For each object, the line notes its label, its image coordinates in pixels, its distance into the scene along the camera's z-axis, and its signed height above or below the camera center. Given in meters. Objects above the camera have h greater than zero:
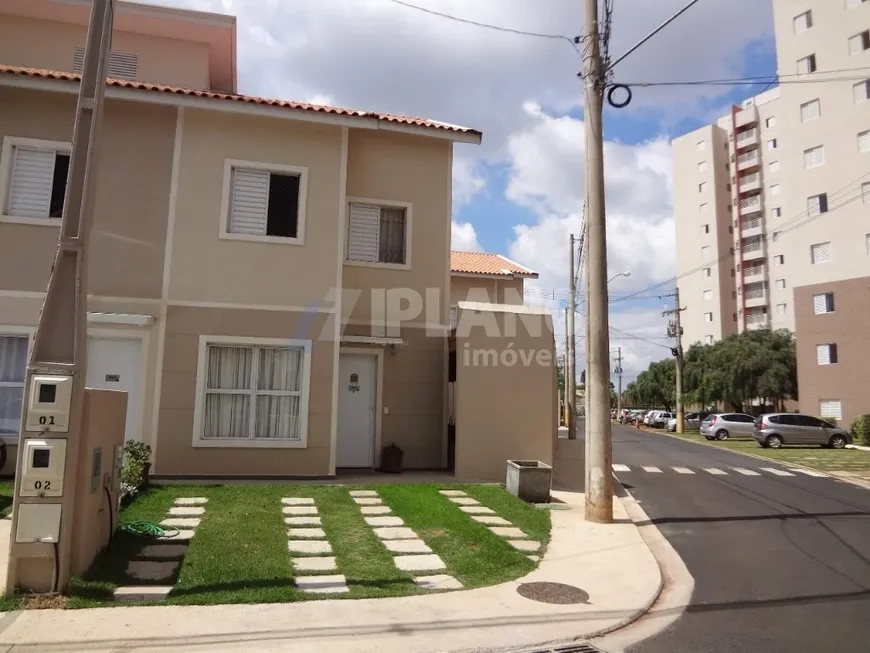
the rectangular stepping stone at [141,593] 5.01 -1.55
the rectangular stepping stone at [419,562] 6.20 -1.56
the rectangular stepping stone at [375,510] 8.47 -1.41
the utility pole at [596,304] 8.64 +1.45
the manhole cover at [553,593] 5.55 -1.65
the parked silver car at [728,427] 33.94 -0.82
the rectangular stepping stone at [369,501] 9.01 -1.38
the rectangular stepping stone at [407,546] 6.79 -1.52
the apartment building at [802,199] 36.06 +16.14
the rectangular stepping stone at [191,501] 8.45 -1.34
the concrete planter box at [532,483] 9.94 -1.18
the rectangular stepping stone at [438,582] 5.69 -1.60
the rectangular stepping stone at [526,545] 7.19 -1.57
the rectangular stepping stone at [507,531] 7.78 -1.53
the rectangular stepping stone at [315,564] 5.97 -1.53
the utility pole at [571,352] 28.55 +2.66
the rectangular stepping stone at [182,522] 7.29 -1.41
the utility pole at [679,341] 40.16 +4.47
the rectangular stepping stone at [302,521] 7.66 -1.43
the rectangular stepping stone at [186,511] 7.84 -1.38
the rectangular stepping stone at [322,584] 5.40 -1.57
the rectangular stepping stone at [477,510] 8.77 -1.44
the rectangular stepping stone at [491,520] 8.27 -1.48
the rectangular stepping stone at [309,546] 6.55 -1.50
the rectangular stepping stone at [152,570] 5.54 -1.51
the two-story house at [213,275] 10.51 +2.16
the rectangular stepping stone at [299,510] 8.24 -1.40
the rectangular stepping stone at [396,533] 7.29 -1.49
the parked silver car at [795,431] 27.98 -0.83
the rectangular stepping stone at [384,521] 7.89 -1.45
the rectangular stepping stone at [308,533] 7.12 -1.46
